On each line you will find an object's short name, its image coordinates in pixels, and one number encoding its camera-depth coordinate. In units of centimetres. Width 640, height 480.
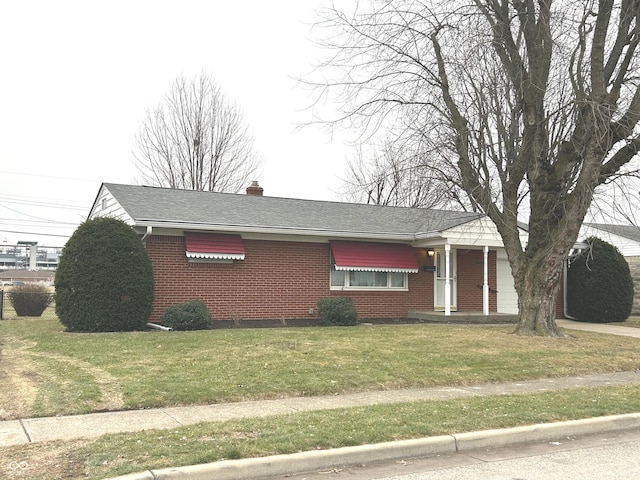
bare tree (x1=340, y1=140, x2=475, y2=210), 1548
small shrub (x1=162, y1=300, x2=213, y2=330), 1509
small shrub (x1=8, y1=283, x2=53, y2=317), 2061
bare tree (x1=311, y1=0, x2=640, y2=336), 1362
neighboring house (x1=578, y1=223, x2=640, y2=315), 2809
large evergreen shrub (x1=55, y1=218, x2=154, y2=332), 1407
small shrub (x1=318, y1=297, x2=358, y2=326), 1730
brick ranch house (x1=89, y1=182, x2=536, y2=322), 1650
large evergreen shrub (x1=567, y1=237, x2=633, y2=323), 2134
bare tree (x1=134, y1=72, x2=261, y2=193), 3391
